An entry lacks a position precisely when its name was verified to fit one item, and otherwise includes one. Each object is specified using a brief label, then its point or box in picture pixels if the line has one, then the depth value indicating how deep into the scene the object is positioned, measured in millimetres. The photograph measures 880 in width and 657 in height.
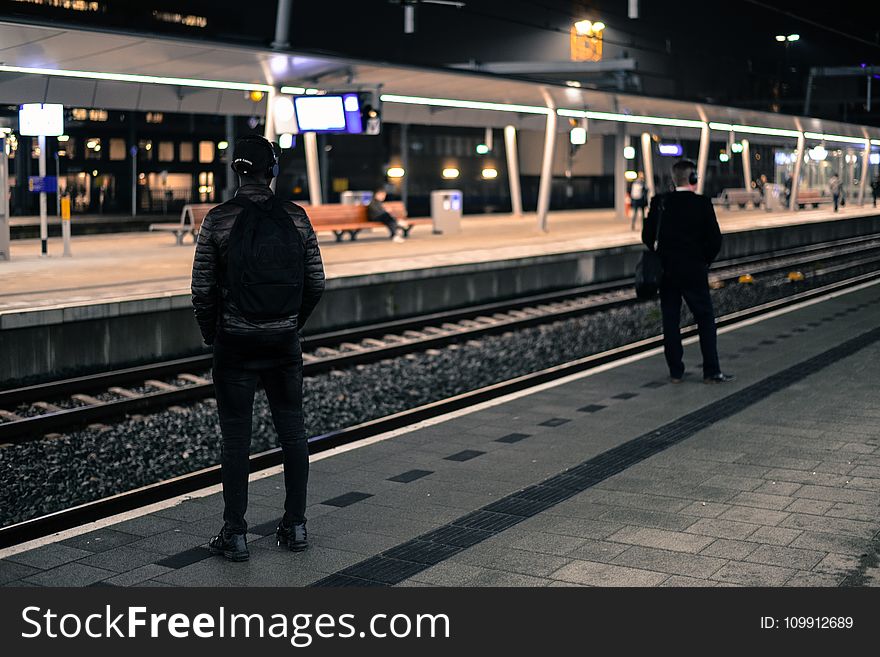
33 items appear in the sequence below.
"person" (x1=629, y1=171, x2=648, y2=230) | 30203
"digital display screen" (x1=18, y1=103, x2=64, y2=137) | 17422
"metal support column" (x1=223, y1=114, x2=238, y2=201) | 33594
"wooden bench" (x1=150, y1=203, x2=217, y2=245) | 21781
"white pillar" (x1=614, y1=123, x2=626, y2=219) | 35219
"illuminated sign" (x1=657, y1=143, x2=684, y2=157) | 39062
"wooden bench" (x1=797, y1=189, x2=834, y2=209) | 47081
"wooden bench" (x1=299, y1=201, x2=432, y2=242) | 23062
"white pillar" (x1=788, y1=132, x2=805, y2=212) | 42534
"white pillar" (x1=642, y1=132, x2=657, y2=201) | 37719
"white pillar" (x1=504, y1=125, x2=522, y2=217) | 32281
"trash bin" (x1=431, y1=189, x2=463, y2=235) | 26766
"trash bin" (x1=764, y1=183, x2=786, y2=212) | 44219
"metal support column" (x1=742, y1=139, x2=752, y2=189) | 48619
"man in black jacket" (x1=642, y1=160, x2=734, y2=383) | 8922
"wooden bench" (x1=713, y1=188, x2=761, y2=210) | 44188
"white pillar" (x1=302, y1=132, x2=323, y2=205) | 22734
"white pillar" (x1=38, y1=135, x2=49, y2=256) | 18530
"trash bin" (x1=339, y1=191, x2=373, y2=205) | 28500
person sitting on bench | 24094
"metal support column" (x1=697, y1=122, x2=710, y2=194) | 35388
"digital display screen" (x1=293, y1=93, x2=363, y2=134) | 19453
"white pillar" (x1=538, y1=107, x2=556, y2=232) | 26969
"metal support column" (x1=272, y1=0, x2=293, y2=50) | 17891
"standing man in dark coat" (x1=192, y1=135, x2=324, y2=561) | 4691
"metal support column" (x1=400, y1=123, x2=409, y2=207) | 36856
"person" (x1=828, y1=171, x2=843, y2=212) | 45272
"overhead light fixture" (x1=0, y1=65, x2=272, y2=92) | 17091
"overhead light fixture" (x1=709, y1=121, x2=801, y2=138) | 36400
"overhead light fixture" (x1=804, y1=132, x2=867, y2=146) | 43894
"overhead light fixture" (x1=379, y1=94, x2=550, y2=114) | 23336
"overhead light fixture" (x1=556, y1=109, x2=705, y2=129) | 28156
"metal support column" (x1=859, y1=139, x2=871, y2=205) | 50656
